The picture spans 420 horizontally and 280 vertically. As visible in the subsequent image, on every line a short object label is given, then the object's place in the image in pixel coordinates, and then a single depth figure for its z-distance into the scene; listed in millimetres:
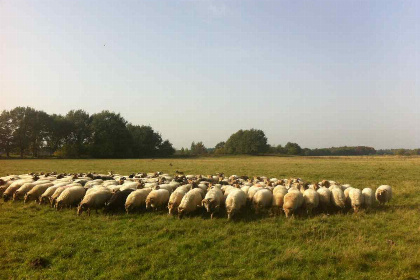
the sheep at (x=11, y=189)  13962
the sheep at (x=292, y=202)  10594
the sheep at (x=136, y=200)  11336
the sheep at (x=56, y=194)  12406
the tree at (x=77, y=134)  73700
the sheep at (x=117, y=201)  11406
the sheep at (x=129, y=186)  12953
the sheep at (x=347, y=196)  12008
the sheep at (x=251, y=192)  12350
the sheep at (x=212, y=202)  10711
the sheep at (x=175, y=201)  10969
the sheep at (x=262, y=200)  11344
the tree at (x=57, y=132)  72312
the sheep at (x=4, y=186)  15047
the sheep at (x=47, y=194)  12766
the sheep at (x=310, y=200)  11190
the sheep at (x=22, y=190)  13719
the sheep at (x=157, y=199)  11414
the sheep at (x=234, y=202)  10450
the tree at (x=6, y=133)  64562
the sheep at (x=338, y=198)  11508
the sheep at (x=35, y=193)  13281
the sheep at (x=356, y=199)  11352
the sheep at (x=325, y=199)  11727
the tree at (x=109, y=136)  75500
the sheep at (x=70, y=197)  11859
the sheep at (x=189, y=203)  10602
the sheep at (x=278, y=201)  11211
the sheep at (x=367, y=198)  11930
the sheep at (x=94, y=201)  11133
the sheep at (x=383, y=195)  13148
